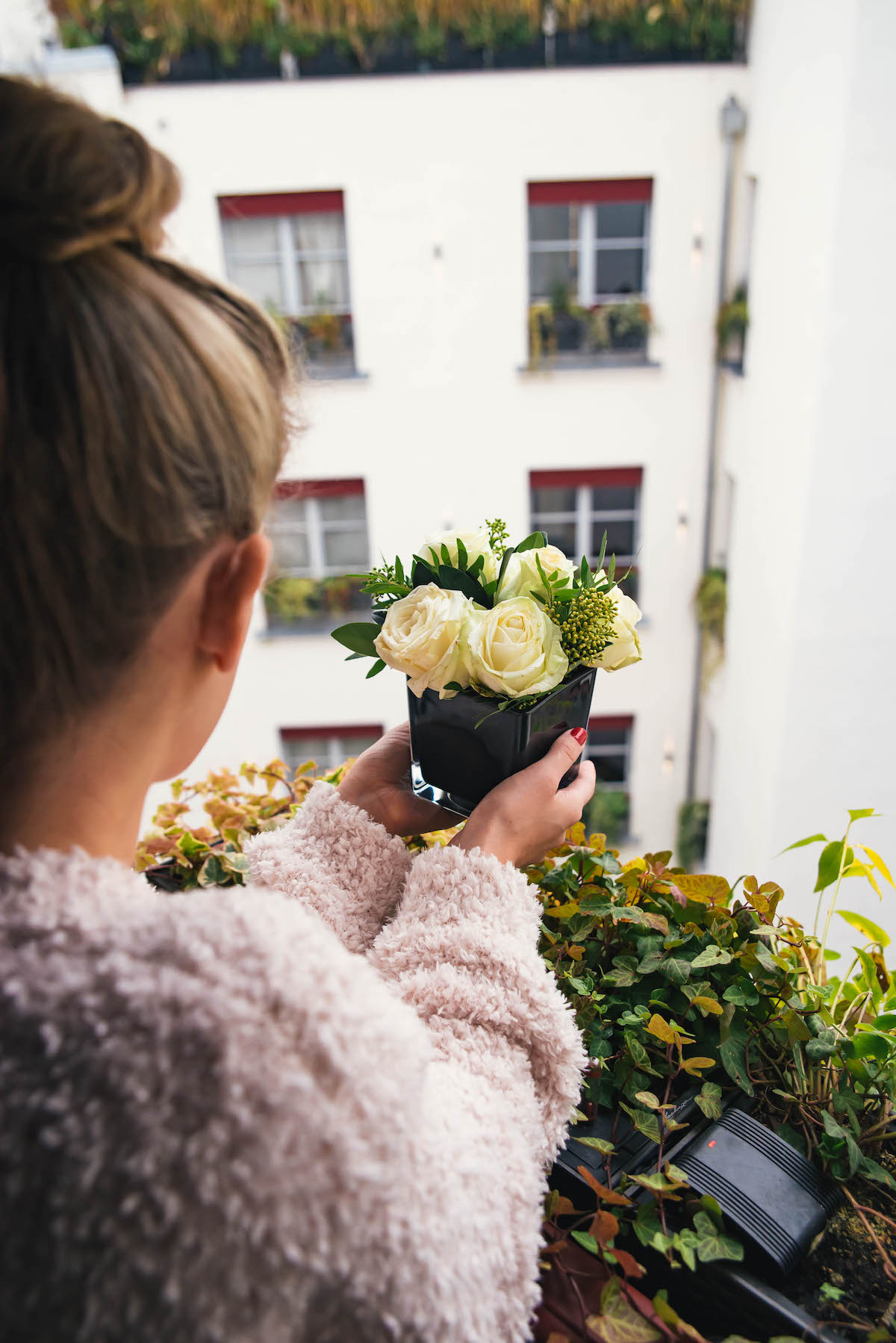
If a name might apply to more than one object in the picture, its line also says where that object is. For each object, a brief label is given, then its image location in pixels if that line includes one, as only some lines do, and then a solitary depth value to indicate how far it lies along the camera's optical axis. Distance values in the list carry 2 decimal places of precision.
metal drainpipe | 3.55
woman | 0.36
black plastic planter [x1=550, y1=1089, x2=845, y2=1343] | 0.48
